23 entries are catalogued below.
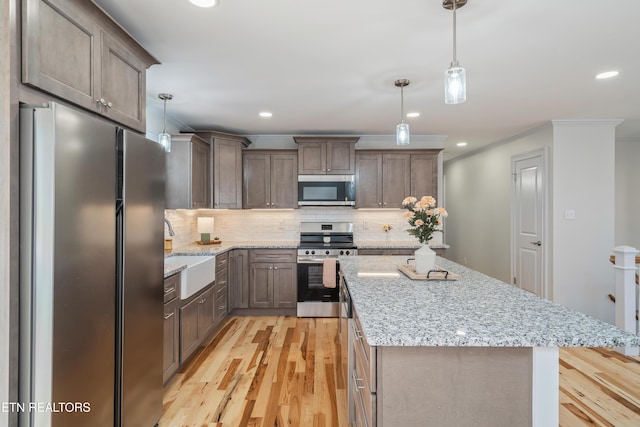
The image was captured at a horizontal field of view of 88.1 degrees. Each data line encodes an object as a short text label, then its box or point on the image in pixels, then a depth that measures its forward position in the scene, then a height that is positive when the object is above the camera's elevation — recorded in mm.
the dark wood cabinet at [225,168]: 4336 +649
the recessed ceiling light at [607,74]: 2617 +1137
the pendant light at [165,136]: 2852 +701
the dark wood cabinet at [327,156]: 4523 +830
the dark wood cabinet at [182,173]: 3740 +504
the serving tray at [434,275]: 2133 -385
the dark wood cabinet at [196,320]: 2730 -947
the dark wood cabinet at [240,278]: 4266 -789
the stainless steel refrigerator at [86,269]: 1190 -221
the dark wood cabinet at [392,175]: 4621 +581
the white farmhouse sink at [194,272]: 2701 -495
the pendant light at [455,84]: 1545 +622
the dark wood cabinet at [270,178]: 4609 +542
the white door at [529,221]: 4281 -73
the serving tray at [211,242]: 4416 -339
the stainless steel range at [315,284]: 4227 -861
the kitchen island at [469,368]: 1168 -567
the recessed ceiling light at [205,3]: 1696 +1108
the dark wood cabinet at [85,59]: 1251 +724
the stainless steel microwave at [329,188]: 4535 +392
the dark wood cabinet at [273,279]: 4289 -807
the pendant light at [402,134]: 2465 +618
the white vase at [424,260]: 2193 -291
